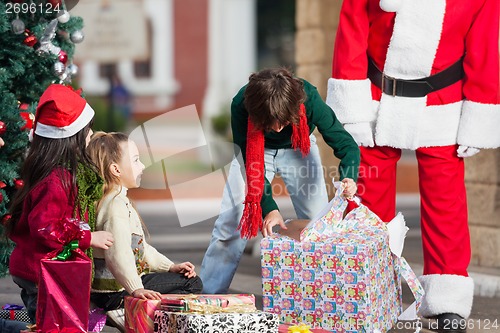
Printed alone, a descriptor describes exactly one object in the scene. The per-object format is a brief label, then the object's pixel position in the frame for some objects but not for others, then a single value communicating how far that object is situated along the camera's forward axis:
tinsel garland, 8.55
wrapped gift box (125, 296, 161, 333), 8.30
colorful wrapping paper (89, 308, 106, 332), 8.73
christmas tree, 10.44
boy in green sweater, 9.05
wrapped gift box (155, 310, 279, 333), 7.79
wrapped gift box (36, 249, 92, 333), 7.93
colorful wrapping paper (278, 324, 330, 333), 8.33
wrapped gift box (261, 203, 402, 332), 8.66
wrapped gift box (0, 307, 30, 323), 9.48
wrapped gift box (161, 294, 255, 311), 8.12
